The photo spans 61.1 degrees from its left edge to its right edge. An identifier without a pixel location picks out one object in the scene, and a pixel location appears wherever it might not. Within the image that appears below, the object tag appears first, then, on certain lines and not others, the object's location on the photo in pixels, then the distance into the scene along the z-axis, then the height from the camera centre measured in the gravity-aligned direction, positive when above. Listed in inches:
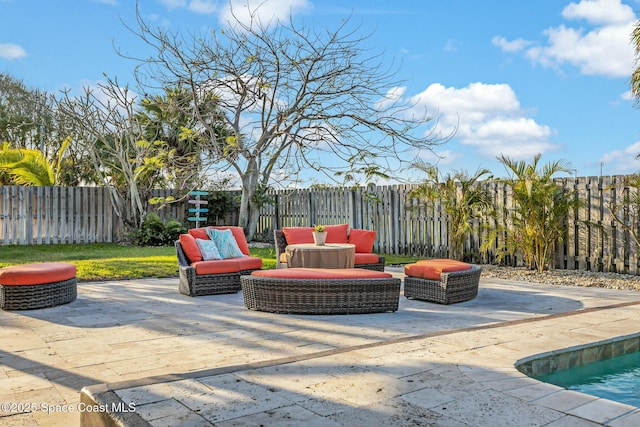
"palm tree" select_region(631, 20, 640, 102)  352.2 +103.6
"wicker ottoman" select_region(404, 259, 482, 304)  245.0 -25.1
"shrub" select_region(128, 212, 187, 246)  581.9 -4.2
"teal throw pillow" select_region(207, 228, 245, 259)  292.5 -8.2
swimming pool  139.2 -40.6
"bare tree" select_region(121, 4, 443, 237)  516.7 +141.8
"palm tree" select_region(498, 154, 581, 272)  359.9 +13.3
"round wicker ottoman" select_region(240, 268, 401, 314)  216.8 -26.0
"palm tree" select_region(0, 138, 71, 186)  597.6 +70.1
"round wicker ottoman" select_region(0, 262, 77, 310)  232.2 -25.4
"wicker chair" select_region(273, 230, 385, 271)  318.7 -16.1
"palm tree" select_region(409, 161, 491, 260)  411.2 +23.7
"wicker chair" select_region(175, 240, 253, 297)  267.4 -26.7
